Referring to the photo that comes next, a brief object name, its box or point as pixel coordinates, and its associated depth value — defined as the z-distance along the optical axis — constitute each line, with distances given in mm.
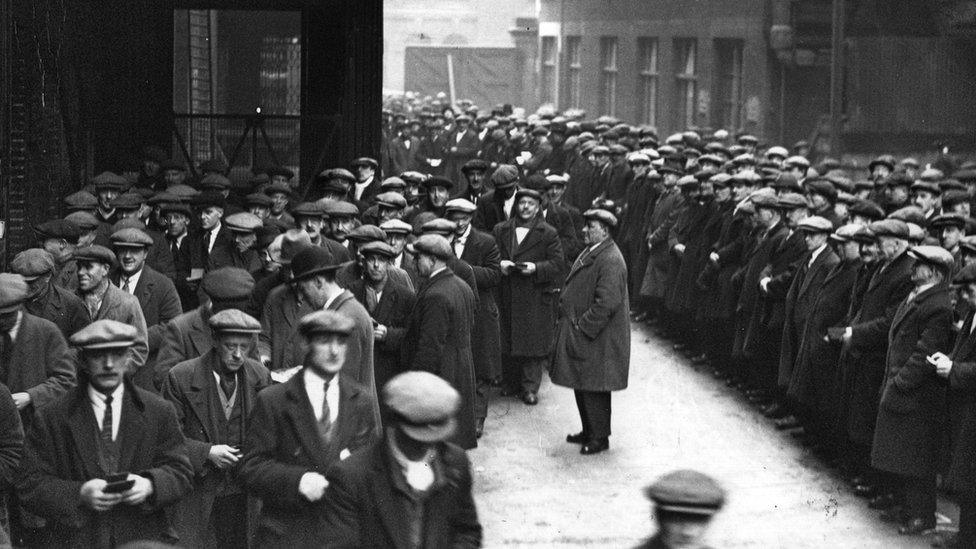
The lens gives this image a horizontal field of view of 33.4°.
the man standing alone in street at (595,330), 12047
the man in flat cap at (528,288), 13789
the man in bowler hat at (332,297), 8492
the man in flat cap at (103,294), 9195
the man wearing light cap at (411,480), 5391
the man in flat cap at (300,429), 6582
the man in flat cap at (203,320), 8305
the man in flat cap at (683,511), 4789
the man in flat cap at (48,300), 9188
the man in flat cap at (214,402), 7477
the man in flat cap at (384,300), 10523
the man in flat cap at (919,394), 9945
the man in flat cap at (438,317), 10508
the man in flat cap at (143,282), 9945
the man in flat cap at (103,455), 6504
